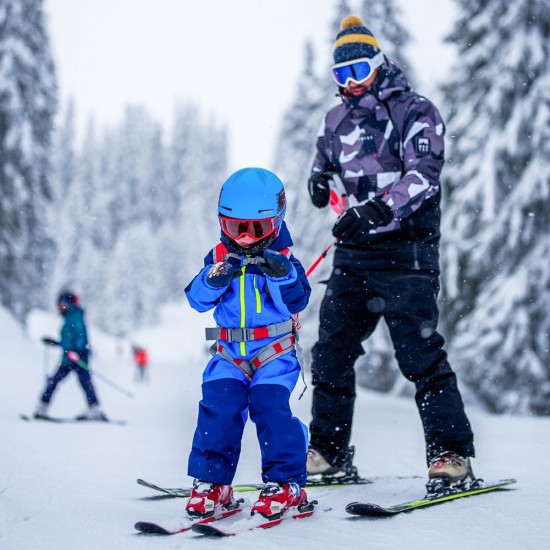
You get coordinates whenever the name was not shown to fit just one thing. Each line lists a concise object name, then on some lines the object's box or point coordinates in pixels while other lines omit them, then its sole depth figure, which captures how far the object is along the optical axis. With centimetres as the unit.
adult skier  379
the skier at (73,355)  922
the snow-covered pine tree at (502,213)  1266
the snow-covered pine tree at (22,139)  2183
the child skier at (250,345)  312
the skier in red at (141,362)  2722
